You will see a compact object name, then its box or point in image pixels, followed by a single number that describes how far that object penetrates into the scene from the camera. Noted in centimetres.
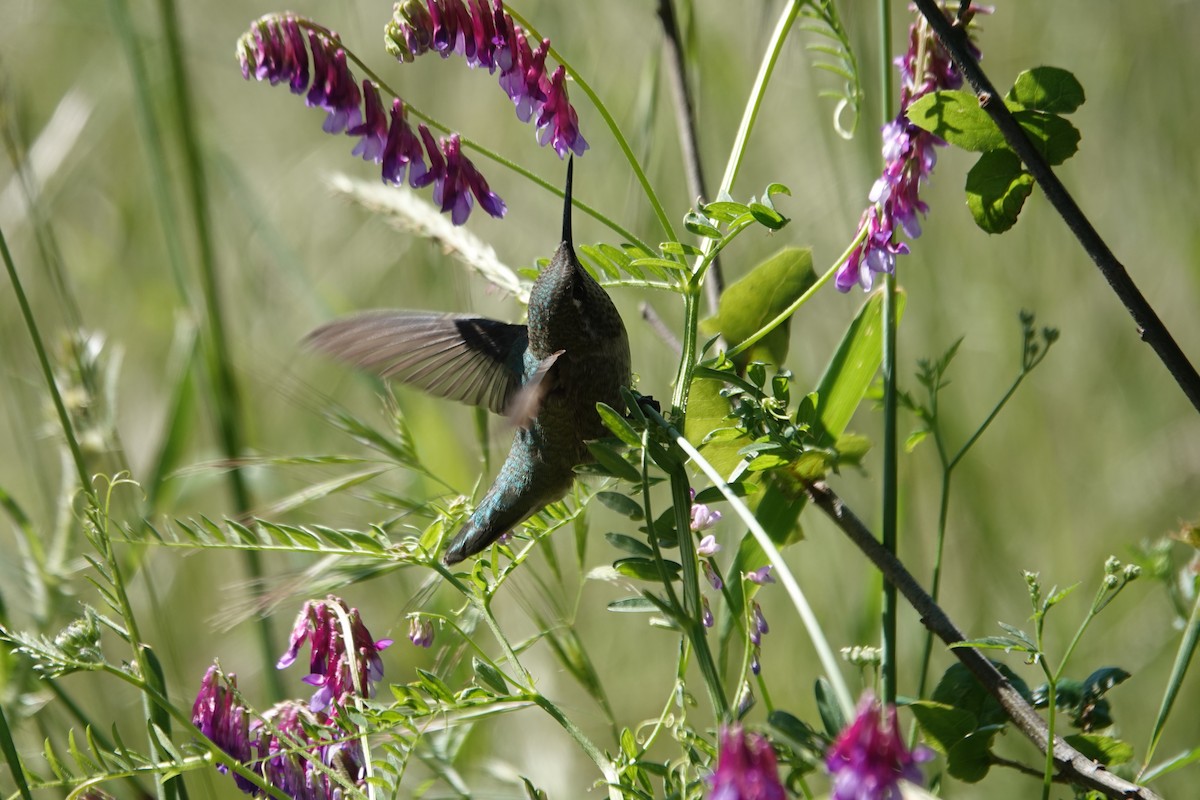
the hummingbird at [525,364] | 356
